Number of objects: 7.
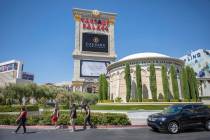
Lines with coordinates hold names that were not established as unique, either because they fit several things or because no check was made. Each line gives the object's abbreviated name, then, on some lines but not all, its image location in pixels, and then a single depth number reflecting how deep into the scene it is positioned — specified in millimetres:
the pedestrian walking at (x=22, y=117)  14294
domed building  49697
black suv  13188
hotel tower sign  99562
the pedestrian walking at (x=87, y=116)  16016
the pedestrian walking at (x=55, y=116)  16172
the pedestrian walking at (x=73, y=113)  15016
